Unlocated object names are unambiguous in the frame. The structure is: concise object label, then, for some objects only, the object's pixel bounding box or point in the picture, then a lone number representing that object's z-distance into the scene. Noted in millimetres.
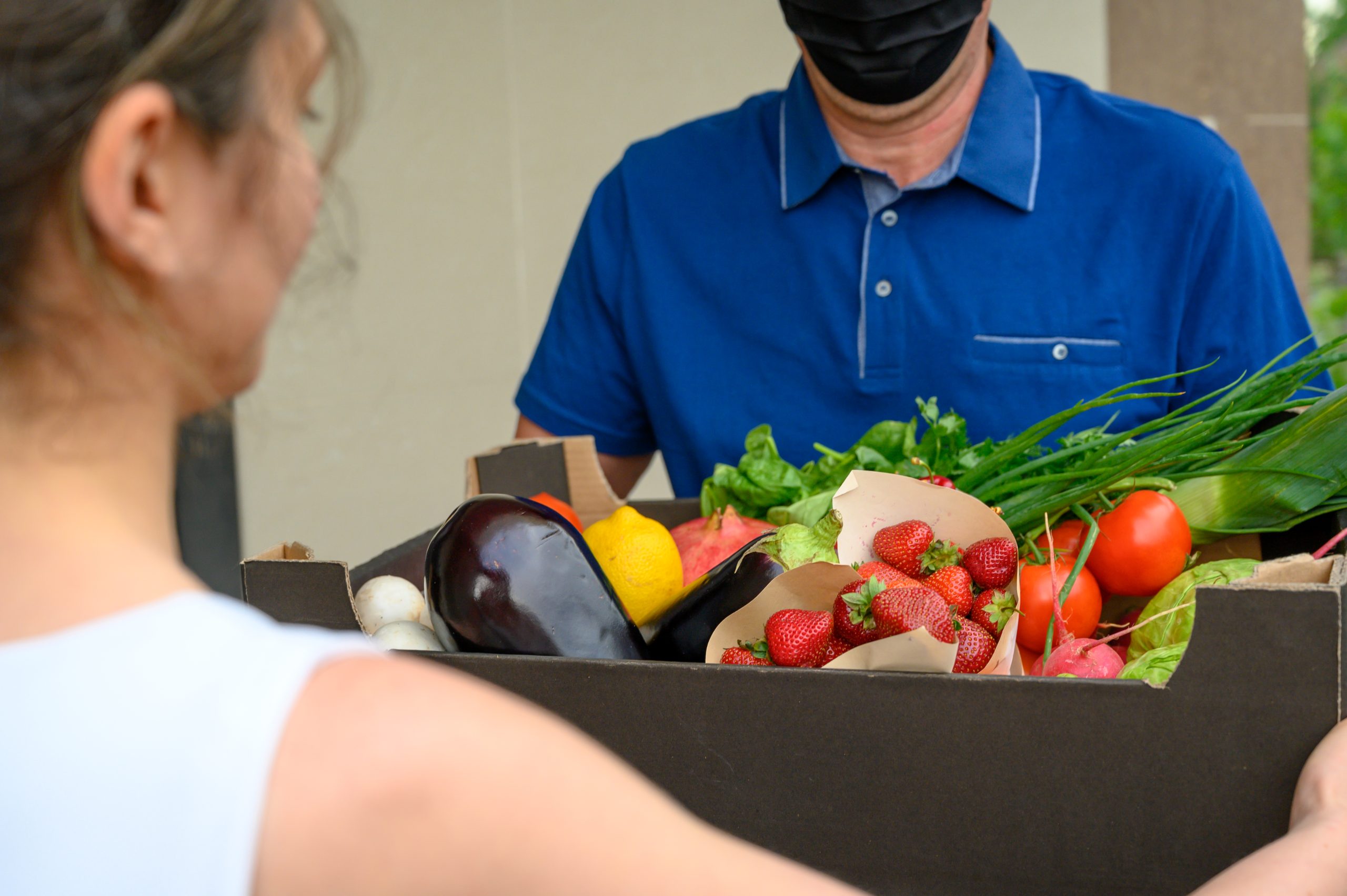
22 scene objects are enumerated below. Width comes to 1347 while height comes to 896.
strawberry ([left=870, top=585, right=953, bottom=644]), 985
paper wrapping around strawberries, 911
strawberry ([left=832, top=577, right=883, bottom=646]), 1027
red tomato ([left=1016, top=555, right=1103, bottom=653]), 1108
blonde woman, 471
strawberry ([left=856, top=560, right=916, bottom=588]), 1077
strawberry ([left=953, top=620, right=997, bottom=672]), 1018
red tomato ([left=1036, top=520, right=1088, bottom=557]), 1199
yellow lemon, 1213
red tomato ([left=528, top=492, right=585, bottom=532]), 1370
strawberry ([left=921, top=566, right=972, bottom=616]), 1065
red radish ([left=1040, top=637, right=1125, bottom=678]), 1058
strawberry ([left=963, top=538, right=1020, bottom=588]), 1096
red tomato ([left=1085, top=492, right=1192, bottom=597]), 1132
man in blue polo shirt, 1600
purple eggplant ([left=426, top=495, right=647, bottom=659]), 1069
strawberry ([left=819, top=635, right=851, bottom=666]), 1052
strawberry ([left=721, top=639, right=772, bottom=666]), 1055
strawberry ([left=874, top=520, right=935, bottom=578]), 1124
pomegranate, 1295
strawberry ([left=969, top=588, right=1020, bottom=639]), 1063
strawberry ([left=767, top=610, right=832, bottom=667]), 1025
